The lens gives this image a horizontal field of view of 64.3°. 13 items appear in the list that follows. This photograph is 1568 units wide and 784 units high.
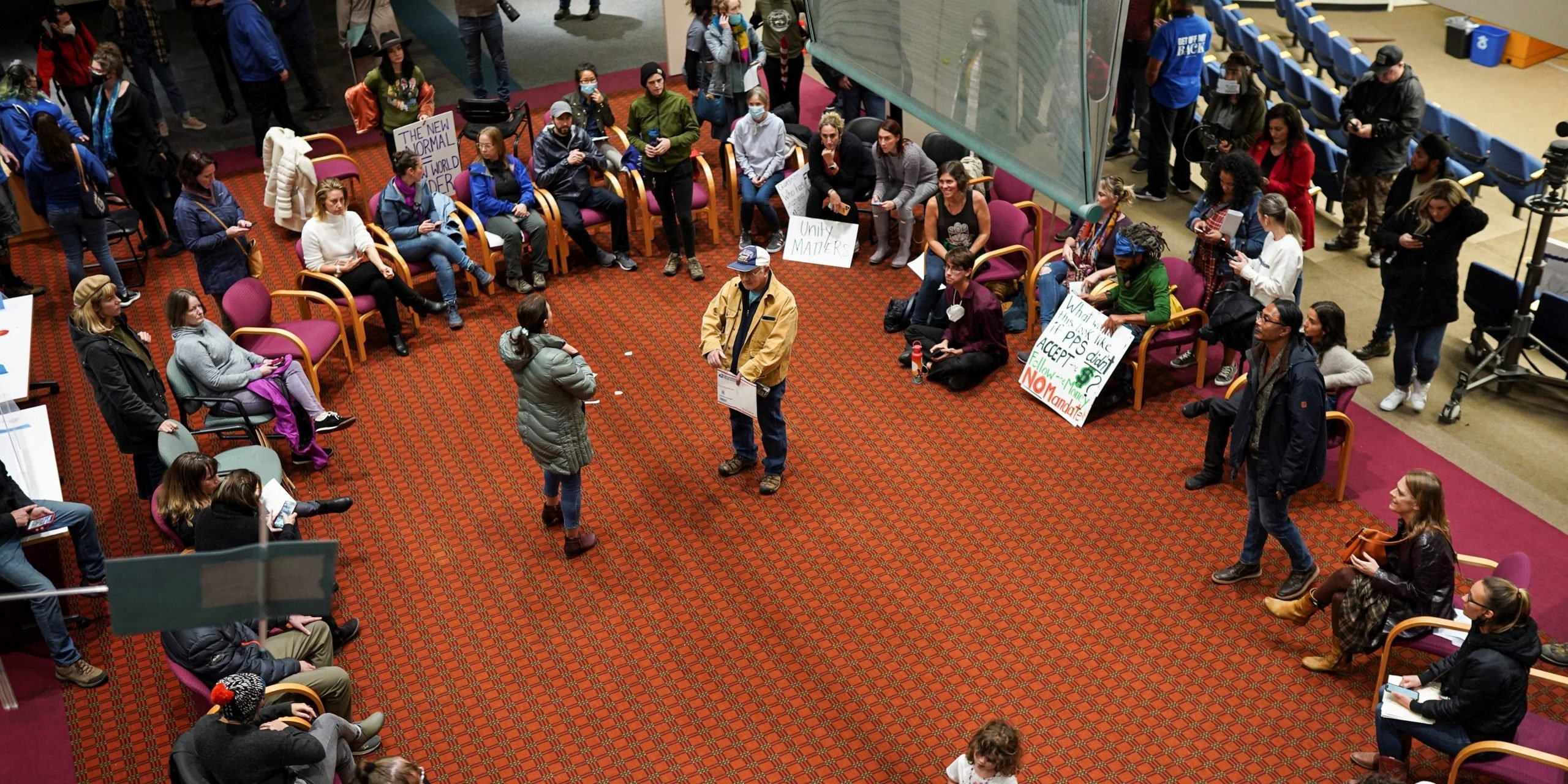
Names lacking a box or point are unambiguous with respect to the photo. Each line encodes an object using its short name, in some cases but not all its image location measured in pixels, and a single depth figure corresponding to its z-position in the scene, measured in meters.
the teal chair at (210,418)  6.91
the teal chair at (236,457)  6.43
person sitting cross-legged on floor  7.80
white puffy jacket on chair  9.37
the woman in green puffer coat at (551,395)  5.91
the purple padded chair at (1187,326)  7.55
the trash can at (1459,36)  13.48
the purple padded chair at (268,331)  7.56
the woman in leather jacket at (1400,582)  5.20
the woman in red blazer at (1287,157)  8.02
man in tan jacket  6.57
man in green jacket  9.33
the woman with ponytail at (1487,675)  4.55
